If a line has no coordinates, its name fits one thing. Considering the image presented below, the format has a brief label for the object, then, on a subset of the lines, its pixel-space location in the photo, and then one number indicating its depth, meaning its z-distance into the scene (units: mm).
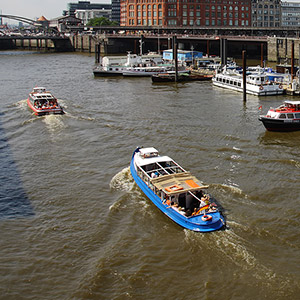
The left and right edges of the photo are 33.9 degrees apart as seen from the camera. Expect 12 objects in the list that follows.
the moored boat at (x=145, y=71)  90250
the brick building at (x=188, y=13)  170325
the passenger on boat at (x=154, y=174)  28814
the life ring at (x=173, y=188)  25906
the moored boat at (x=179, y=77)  79625
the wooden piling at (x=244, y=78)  59344
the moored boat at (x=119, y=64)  91581
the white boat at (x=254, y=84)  62562
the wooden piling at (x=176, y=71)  78062
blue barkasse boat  24438
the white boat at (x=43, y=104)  51875
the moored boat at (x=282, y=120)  43344
